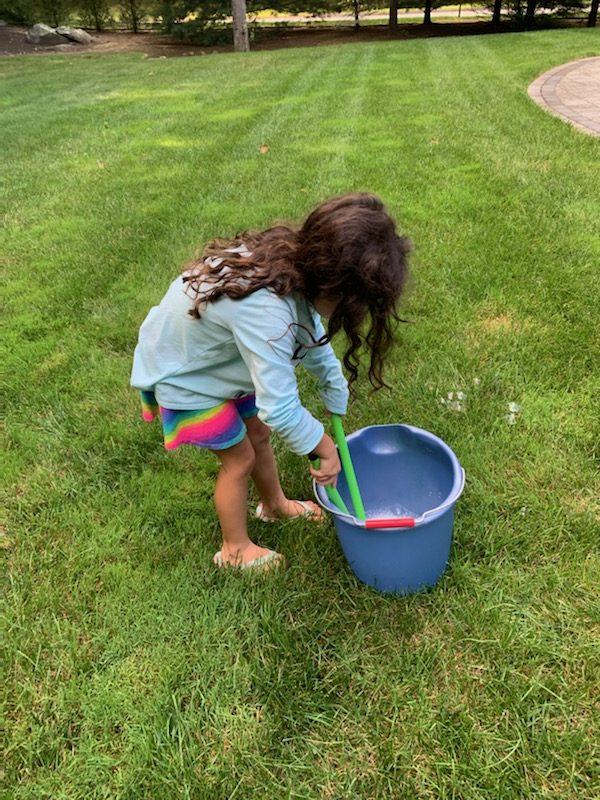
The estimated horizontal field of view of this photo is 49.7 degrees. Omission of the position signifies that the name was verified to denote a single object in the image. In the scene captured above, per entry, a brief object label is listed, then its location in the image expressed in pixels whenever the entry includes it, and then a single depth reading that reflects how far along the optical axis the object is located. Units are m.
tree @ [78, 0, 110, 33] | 19.05
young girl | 1.33
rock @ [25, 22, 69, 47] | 15.98
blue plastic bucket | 1.47
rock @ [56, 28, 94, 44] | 16.34
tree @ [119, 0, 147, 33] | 19.12
